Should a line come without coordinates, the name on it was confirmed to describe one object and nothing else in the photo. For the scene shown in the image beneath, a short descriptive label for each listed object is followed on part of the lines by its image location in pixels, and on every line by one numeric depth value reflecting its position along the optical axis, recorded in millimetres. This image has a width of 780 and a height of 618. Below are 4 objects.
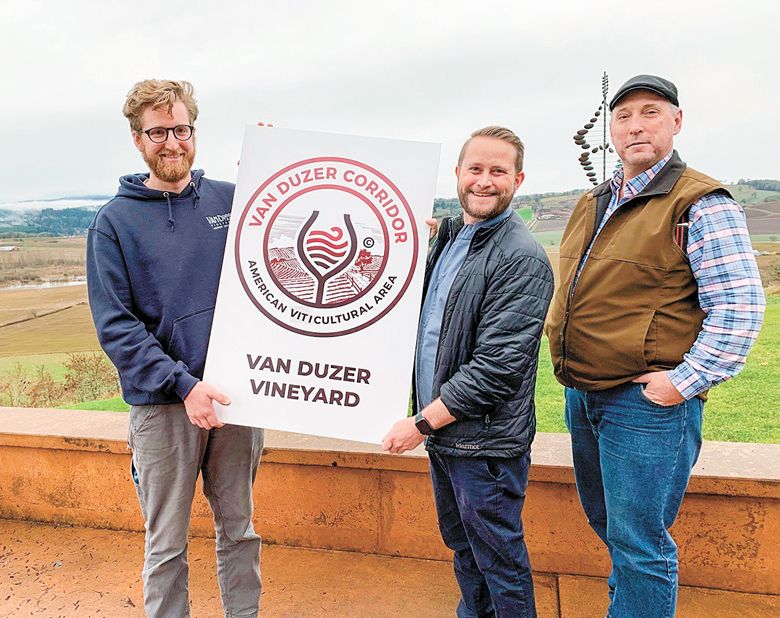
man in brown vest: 1494
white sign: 1766
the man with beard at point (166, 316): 1742
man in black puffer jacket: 1600
